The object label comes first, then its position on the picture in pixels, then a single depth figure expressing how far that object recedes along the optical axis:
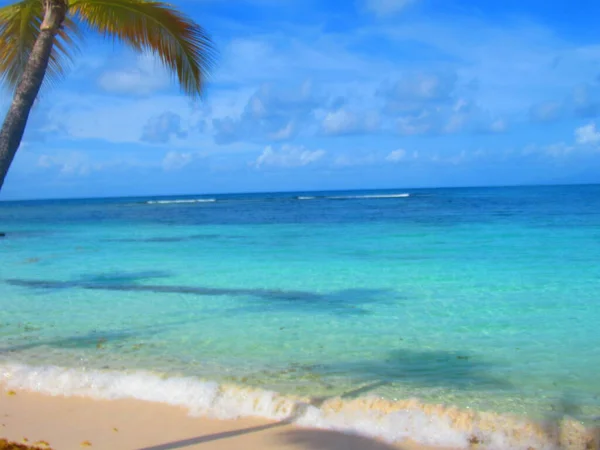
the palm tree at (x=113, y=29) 5.10
